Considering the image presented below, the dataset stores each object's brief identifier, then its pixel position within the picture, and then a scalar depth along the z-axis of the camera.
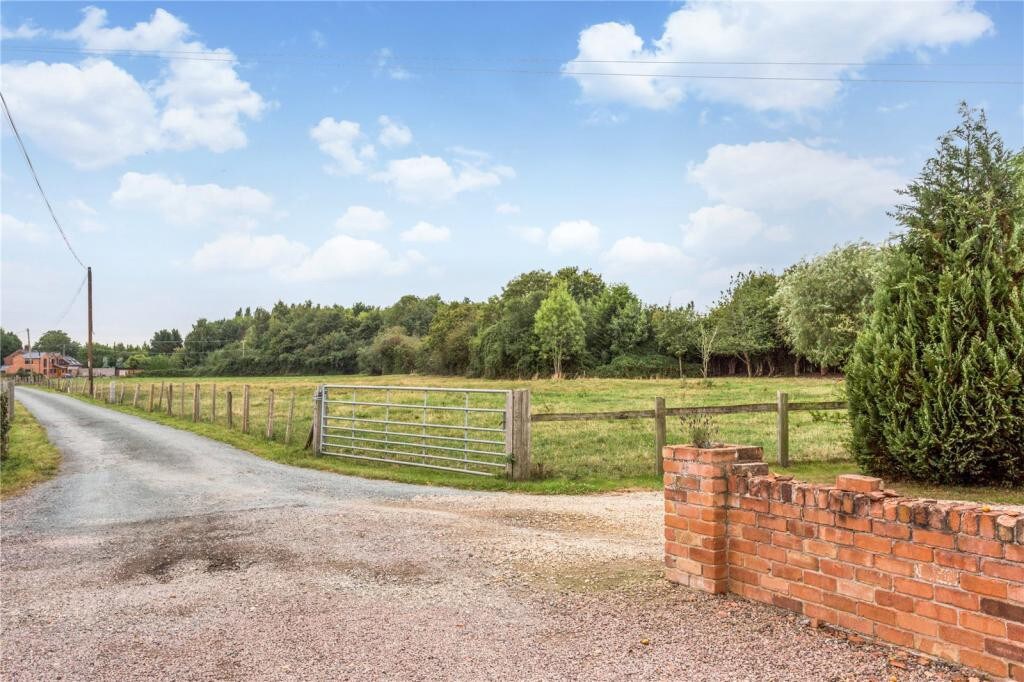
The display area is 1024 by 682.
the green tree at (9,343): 126.79
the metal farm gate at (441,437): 10.04
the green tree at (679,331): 57.25
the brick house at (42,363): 112.88
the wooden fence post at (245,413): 16.80
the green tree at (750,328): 52.59
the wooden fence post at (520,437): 9.97
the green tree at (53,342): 126.62
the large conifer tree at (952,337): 7.68
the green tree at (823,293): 31.31
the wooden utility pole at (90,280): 36.93
